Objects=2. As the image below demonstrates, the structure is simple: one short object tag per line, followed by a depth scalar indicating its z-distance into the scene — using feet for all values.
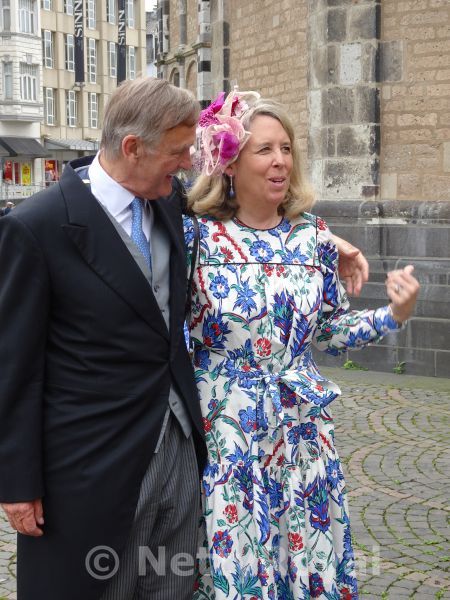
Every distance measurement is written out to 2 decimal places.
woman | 10.08
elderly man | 8.55
